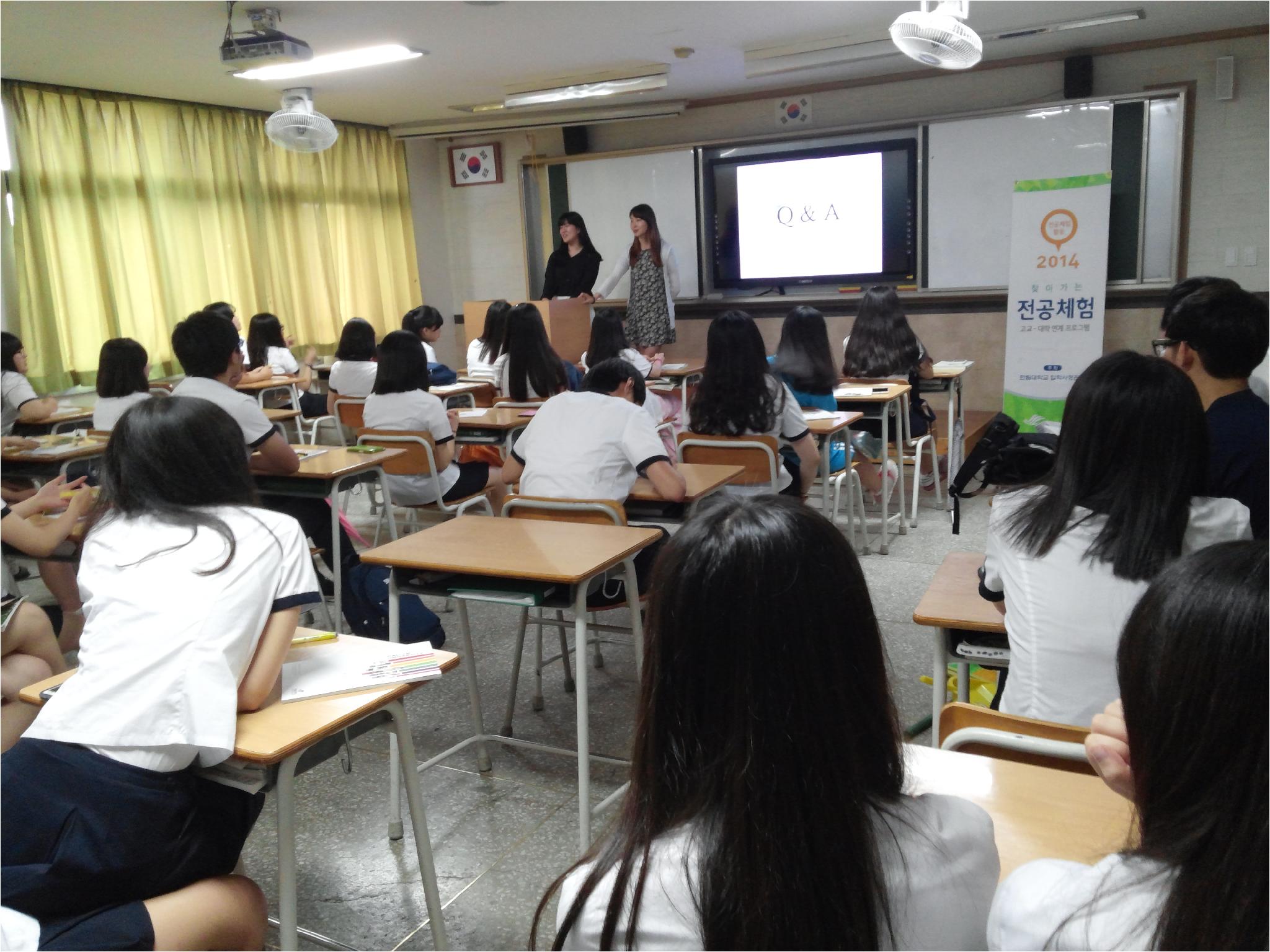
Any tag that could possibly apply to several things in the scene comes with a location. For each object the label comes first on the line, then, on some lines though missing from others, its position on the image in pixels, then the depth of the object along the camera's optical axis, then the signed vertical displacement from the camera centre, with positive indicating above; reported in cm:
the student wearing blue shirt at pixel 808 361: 478 -40
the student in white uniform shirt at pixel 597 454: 302 -51
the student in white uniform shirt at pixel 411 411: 431 -49
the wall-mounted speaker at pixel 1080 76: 670 +129
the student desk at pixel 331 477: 357 -65
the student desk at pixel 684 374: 637 -57
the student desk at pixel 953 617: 192 -68
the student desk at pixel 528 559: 224 -62
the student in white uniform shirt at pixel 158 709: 143 -62
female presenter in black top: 795 +24
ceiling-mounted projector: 473 +126
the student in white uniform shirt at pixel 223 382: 350 -26
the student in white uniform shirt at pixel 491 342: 620 -30
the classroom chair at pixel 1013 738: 137 -67
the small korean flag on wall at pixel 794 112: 781 +134
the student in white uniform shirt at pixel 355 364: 572 -36
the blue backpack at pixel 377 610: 275 -89
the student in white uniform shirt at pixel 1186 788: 69 -39
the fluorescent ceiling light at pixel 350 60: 569 +144
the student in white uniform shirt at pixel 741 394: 391 -45
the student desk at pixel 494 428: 466 -63
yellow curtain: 633 +65
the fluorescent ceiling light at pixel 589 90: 666 +139
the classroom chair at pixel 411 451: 409 -64
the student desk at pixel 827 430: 419 -65
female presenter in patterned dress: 759 +1
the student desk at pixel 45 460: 420 -61
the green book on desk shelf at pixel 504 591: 228 -70
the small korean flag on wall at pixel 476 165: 923 +124
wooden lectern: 753 -26
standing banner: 656 -16
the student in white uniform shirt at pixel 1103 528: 160 -44
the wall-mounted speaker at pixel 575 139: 871 +136
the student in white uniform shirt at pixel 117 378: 466 -30
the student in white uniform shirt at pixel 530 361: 507 -36
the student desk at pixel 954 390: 549 -69
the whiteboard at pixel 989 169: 671 +70
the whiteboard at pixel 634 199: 829 +78
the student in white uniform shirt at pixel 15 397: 525 -41
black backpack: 199 -40
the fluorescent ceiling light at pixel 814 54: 598 +140
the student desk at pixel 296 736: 155 -70
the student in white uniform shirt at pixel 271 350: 702 -30
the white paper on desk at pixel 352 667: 177 -68
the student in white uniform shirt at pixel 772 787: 83 -44
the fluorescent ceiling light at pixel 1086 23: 562 +141
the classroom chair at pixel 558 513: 278 -64
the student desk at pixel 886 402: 479 -64
